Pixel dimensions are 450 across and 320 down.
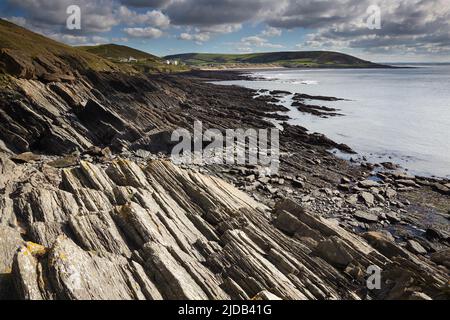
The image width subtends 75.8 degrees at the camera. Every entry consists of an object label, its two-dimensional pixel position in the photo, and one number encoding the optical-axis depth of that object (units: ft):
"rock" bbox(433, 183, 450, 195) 111.73
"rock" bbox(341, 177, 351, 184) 119.65
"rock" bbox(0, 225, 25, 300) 37.11
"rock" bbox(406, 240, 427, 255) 74.33
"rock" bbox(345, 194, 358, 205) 101.81
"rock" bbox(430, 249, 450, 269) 61.55
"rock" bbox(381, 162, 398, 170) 138.31
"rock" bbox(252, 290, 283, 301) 39.79
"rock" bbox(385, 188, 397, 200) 106.72
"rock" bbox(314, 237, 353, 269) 54.85
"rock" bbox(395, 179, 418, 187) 117.50
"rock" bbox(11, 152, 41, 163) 114.78
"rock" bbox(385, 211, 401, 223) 90.38
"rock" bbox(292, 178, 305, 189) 113.50
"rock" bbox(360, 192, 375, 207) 100.89
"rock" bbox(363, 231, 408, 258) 59.41
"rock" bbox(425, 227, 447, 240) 81.56
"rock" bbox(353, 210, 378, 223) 89.66
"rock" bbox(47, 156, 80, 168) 114.69
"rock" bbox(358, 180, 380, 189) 114.92
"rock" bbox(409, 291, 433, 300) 41.47
